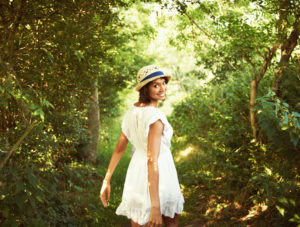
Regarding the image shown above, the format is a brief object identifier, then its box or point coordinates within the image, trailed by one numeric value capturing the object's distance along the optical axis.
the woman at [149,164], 2.27
